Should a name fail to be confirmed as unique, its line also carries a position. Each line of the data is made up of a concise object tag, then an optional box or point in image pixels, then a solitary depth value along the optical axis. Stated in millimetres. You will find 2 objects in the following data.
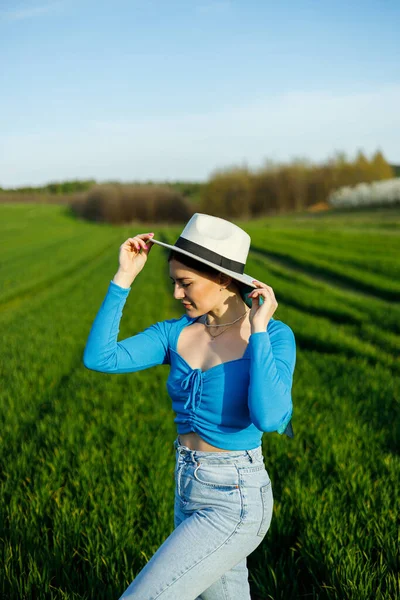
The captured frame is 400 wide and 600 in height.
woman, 2021
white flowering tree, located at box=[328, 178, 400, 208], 57656
